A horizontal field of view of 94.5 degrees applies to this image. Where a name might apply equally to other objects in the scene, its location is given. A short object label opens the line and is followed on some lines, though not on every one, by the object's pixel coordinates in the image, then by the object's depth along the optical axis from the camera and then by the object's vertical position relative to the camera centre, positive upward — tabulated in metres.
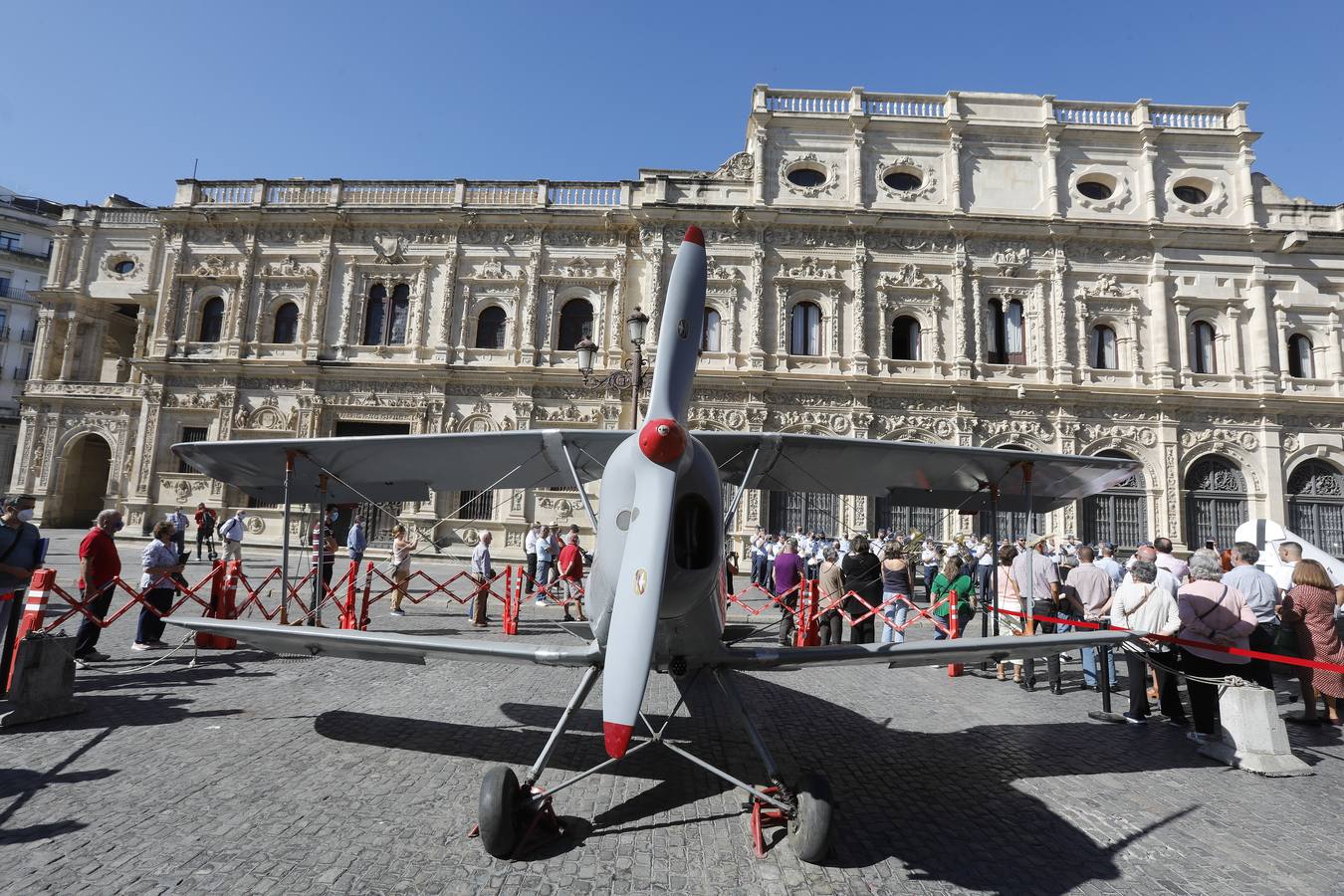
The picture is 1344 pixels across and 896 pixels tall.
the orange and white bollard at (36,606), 5.83 -0.96
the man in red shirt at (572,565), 12.65 -0.85
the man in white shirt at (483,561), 12.30 -0.83
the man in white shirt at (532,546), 15.19 -0.58
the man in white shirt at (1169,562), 7.96 -0.21
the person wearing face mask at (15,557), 5.99 -0.53
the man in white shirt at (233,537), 11.73 -0.50
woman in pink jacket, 5.86 -0.75
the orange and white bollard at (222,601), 8.61 -1.30
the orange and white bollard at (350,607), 9.41 -1.40
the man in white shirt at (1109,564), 9.79 -0.32
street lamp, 11.96 +3.33
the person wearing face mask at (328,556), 11.56 -0.79
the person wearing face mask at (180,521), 14.76 -0.30
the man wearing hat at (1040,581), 8.82 -0.58
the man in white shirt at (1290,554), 7.36 -0.03
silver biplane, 3.49 -0.28
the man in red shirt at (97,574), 7.39 -0.82
